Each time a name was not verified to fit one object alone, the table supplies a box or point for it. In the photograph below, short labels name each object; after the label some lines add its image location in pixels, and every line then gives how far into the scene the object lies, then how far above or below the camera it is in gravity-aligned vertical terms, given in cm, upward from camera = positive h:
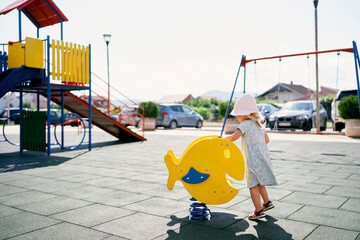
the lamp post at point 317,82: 1686 +203
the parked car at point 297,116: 1644 +21
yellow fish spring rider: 356 -52
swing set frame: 716 +162
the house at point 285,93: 5641 +466
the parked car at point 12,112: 3152 +111
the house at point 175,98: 11494 +852
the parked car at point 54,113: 2930 +91
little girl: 358 -33
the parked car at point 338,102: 1537 +76
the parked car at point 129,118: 2113 +40
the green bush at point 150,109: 2006 +79
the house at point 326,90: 6894 +632
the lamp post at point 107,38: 2284 +571
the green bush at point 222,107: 1746 +71
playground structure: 874 +149
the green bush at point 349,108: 1349 +49
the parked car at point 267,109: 1888 +69
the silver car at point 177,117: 2084 +31
